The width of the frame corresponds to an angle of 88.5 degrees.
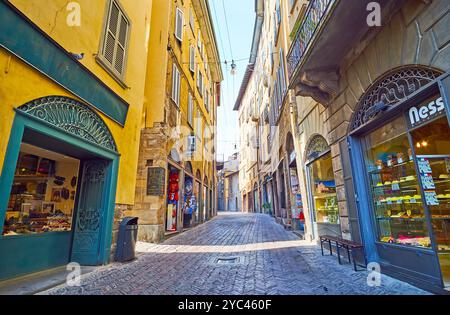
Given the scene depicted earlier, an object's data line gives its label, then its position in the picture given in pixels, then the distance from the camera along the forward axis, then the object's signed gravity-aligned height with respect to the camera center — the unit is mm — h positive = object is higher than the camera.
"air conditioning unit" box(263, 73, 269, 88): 17250 +9664
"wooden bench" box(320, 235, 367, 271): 4363 -696
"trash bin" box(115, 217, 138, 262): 5379 -714
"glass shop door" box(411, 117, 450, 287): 3453 +488
